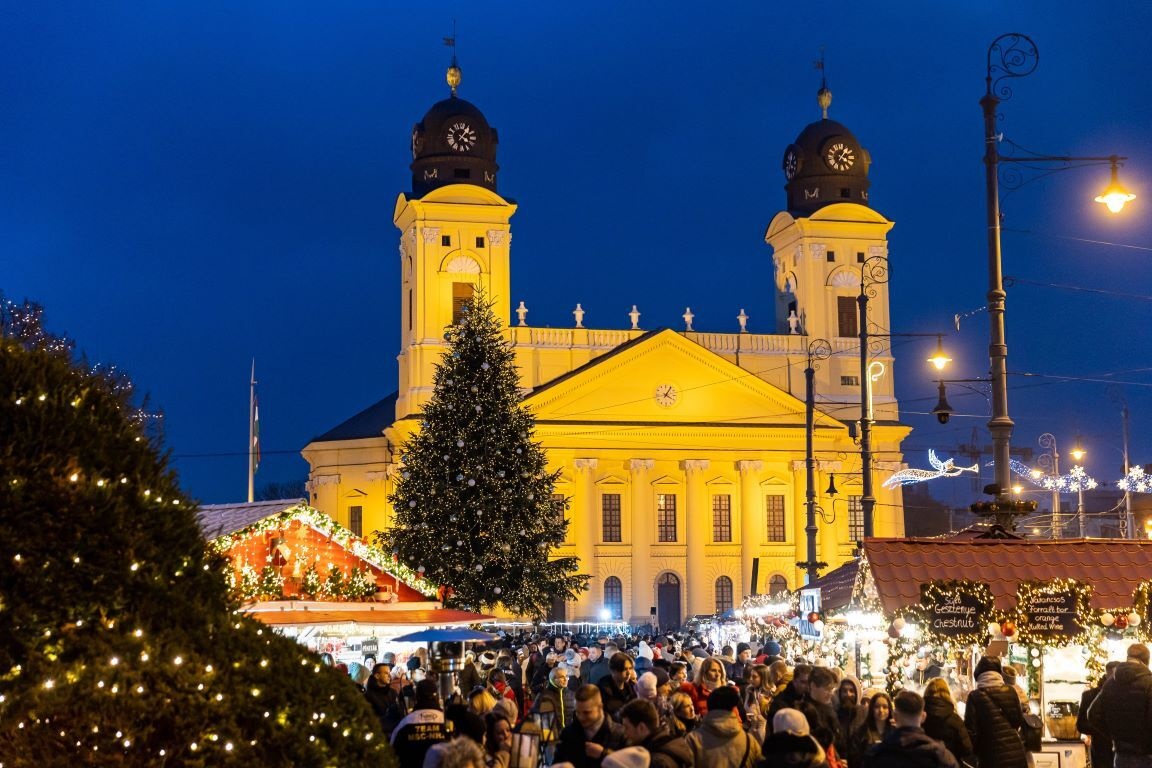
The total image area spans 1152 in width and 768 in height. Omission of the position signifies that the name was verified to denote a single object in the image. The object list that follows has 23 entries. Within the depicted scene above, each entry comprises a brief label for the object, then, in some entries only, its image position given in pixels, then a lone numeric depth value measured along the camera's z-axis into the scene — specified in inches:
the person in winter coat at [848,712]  516.3
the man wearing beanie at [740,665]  845.2
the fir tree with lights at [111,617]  248.4
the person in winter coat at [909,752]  349.7
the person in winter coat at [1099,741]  499.8
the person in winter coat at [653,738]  360.5
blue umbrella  856.3
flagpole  1315.2
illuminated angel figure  1557.6
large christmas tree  1524.4
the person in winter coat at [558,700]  621.6
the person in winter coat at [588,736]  396.2
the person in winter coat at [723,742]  379.2
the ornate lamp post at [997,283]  710.5
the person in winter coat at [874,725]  493.4
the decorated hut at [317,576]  753.6
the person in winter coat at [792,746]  347.6
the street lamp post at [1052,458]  2096.5
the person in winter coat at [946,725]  454.6
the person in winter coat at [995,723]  466.3
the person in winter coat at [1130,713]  468.8
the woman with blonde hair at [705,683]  543.2
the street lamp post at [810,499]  1513.3
